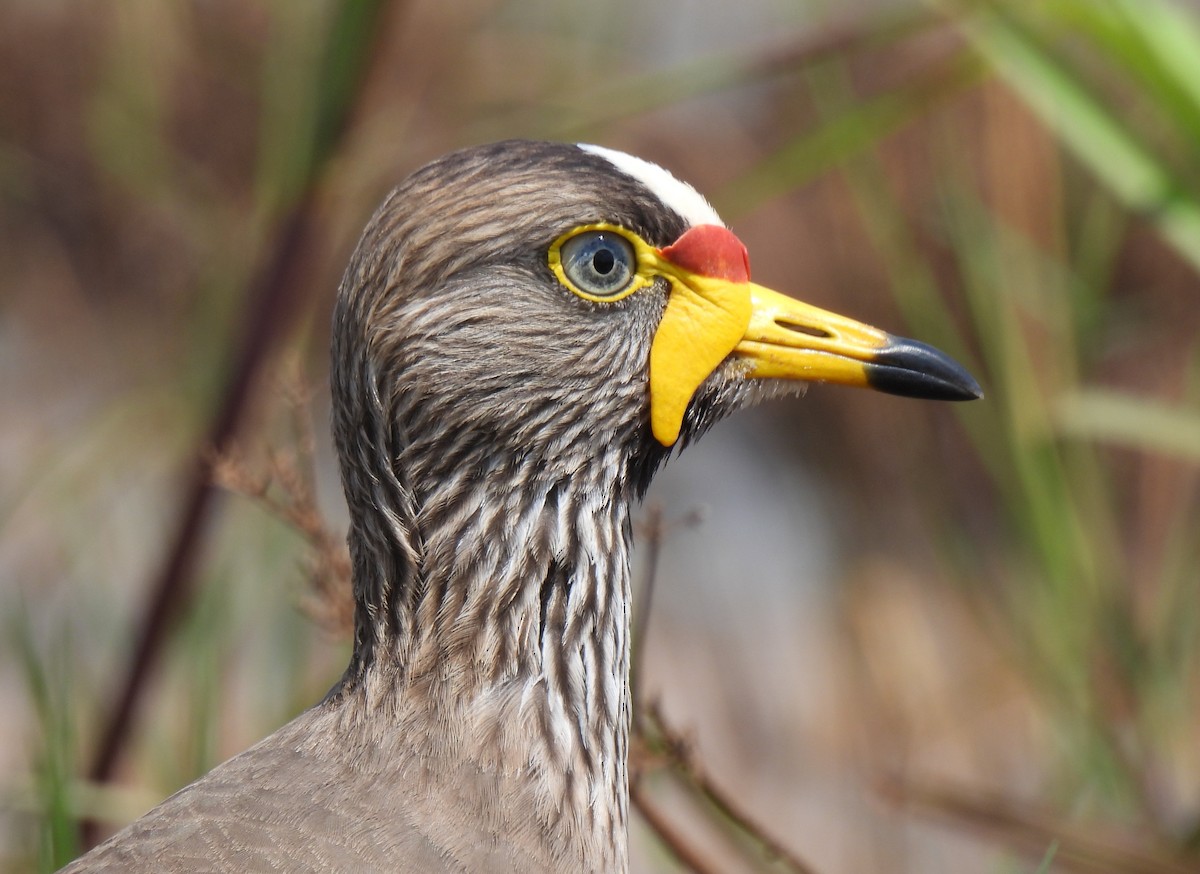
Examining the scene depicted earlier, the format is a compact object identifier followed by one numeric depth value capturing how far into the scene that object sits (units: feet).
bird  14.29
